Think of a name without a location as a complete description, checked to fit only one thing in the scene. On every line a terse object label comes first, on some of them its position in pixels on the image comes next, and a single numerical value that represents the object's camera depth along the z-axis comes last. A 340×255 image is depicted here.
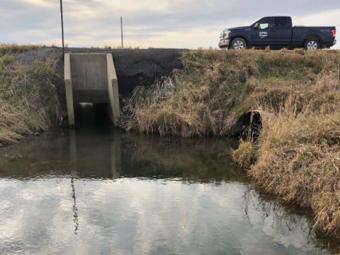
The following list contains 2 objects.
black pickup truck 23.00
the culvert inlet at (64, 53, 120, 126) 18.59
